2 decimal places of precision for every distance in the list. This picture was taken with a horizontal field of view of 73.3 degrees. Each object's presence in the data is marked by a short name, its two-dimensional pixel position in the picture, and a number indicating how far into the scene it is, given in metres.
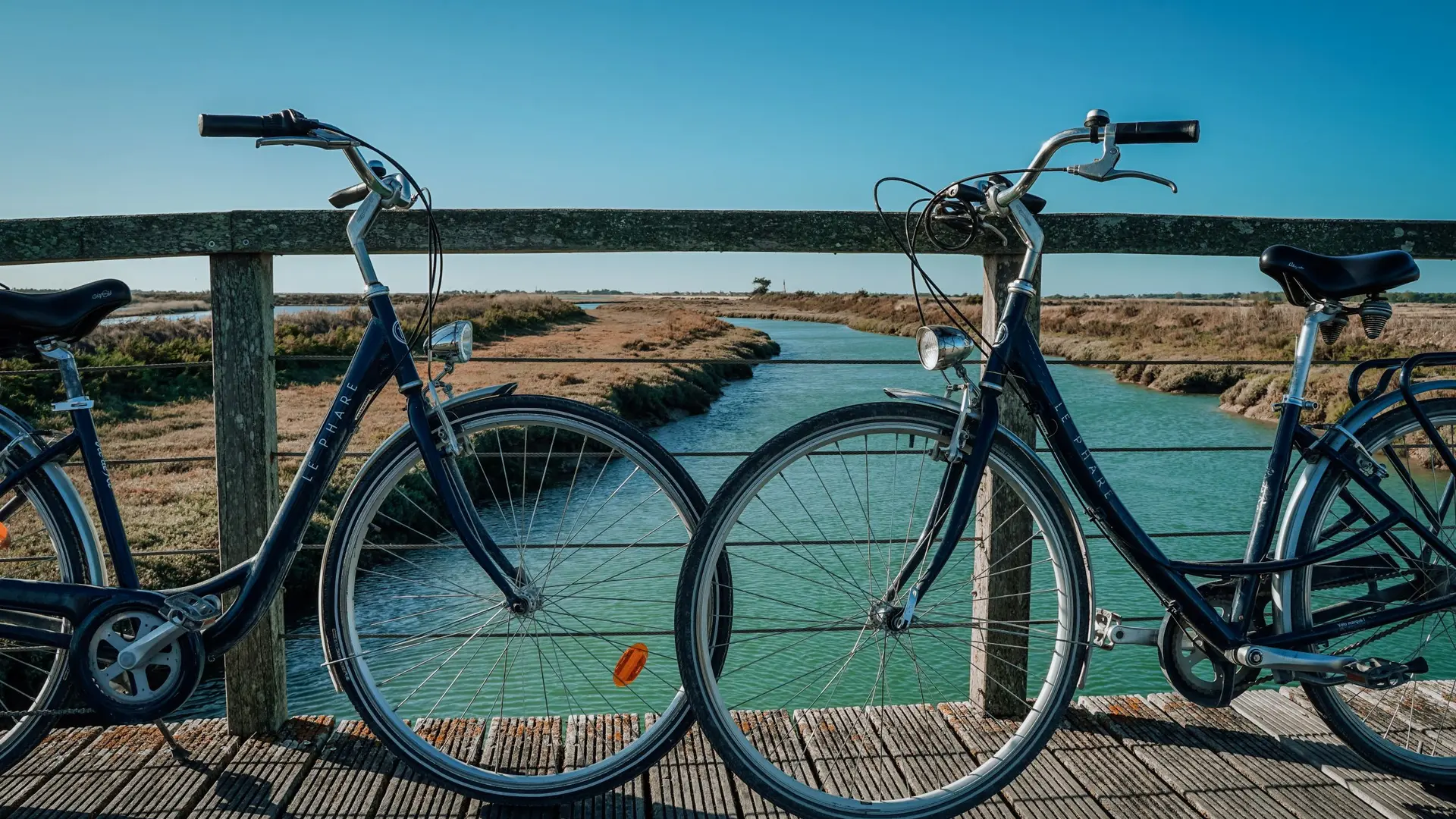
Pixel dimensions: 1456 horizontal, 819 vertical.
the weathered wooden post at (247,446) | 1.98
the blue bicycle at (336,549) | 1.67
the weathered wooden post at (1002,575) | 2.06
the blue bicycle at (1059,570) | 1.62
